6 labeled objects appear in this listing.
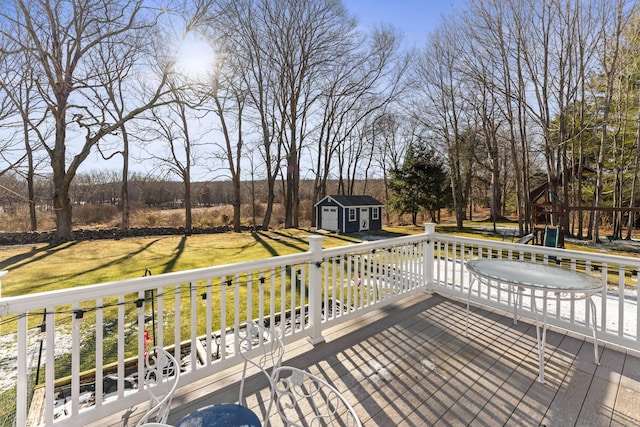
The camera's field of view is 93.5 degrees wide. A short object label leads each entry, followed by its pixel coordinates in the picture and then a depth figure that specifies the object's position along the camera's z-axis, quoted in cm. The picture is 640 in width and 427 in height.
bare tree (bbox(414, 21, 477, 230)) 1363
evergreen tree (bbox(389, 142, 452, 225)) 1772
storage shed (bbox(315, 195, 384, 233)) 1520
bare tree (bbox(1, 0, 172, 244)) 789
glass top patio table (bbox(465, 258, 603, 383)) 225
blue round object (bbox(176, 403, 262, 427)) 113
